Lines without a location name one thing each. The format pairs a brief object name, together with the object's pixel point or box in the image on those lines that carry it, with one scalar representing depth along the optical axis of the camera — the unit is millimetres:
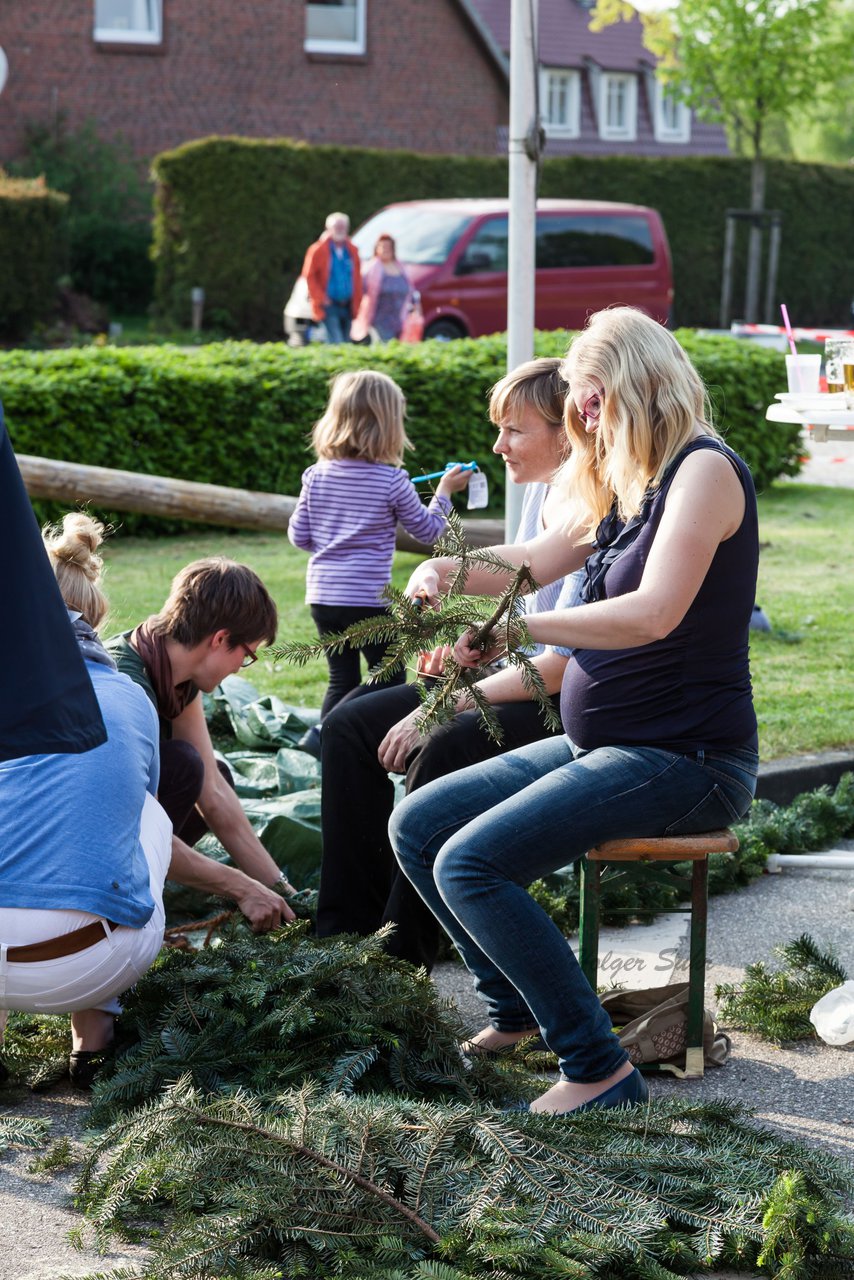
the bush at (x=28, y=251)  19734
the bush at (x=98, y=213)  24781
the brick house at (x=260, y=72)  25359
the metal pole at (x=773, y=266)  27105
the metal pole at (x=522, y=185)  5703
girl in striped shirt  5535
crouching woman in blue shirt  2973
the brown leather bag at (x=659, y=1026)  3404
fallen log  7867
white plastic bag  3549
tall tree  28266
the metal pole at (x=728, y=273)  26375
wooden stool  3225
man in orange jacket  15656
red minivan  17078
